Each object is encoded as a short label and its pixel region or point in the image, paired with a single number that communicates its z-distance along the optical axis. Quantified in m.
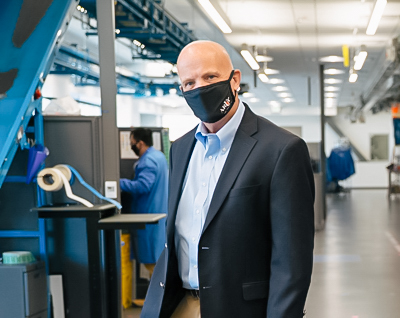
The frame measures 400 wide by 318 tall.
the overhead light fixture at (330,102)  23.99
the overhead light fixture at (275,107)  26.73
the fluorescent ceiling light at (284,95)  22.42
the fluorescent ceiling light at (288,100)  24.64
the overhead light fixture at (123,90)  14.82
